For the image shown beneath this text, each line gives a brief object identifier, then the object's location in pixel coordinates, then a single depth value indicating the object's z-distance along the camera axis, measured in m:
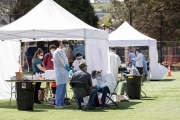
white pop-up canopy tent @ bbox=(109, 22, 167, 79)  31.95
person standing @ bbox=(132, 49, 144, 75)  30.40
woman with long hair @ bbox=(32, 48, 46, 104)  19.50
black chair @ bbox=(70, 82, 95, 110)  16.69
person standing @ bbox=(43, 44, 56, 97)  19.62
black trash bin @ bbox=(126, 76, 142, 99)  20.34
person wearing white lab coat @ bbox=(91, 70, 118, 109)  17.38
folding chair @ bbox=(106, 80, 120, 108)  17.63
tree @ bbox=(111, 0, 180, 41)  53.37
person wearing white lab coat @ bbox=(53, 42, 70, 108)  17.84
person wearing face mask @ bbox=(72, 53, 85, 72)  21.17
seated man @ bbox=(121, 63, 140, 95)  20.49
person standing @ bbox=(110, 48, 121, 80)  26.91
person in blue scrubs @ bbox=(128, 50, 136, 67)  31.14
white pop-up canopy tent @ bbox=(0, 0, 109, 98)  18.52
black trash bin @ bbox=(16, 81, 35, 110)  17.09
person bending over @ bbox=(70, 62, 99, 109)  16.80
